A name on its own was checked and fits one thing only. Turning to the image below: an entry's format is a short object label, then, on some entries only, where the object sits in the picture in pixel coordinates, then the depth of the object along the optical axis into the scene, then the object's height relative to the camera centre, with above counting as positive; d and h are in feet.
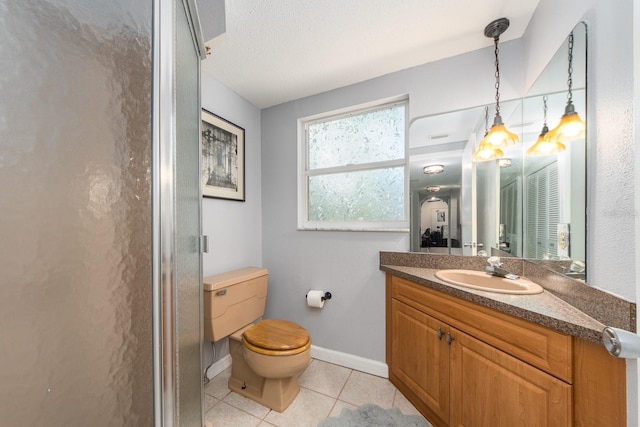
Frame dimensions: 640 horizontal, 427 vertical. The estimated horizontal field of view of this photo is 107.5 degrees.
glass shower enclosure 1.14 +0.00
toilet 4.46 -2.58
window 6.04 +1.20
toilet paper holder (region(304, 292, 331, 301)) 6.26 -2.22
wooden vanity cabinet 2.35 -2.02
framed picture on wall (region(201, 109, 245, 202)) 5.54 +1.39
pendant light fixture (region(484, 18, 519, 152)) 4.34 +1.70
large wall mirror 3.08 +0.56
